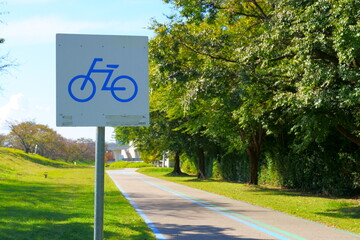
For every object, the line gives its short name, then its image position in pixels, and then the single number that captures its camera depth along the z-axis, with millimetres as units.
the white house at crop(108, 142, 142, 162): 124825
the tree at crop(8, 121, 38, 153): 87444
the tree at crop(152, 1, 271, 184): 15680
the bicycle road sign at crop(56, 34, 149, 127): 3615
